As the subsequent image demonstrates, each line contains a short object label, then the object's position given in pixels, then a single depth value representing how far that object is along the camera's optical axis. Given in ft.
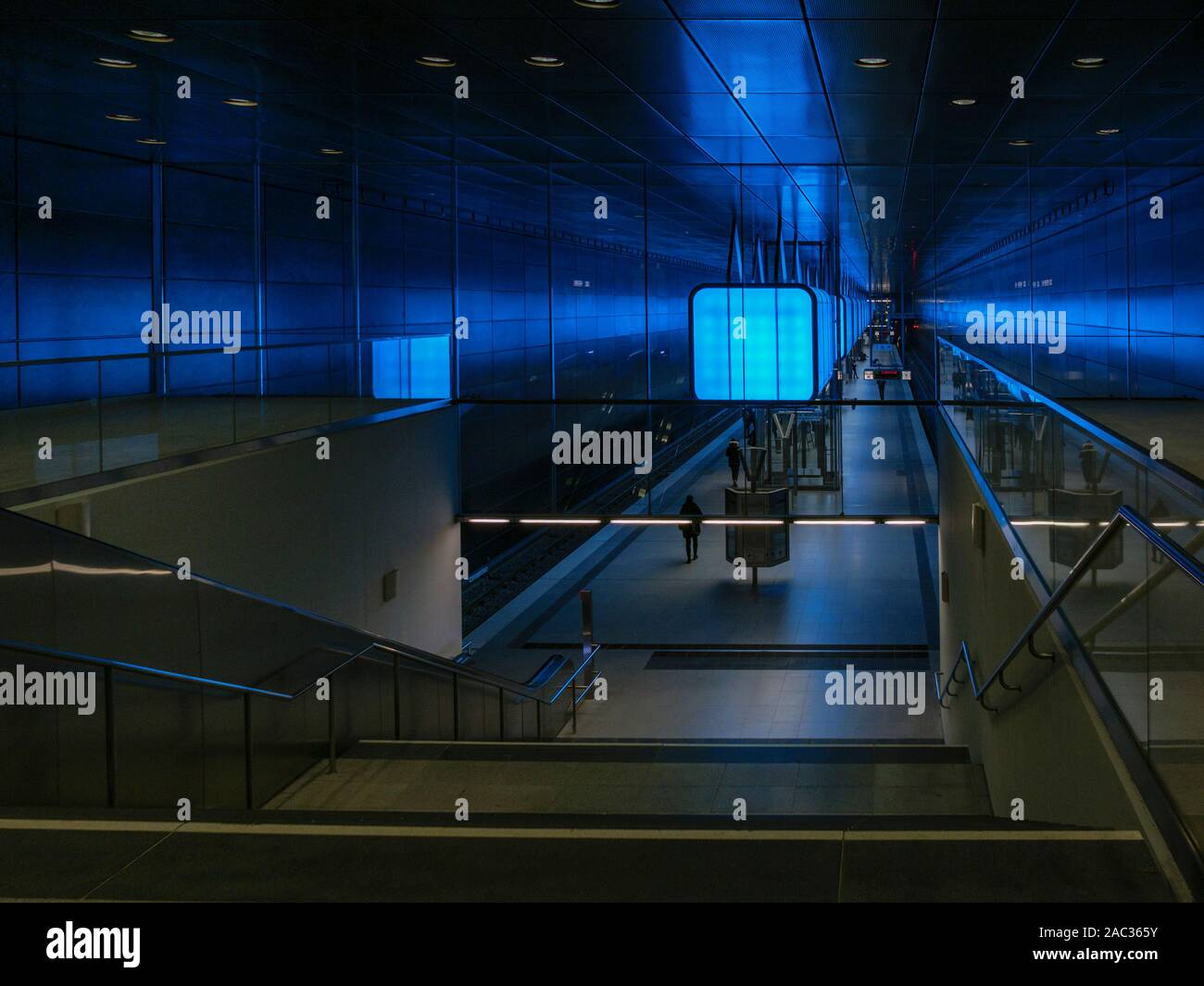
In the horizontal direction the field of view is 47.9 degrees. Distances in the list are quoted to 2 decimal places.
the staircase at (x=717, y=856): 11.98
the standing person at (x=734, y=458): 59.26
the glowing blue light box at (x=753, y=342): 50.96
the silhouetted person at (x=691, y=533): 76.23
